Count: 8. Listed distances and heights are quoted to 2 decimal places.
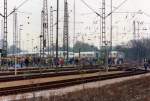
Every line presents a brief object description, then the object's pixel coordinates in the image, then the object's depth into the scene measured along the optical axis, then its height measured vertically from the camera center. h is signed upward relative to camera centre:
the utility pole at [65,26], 77.39 +4.16
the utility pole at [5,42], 58.69 +1.17
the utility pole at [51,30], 82.72 +3.45
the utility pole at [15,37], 89.62 +2.70
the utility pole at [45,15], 77.20 +5.80
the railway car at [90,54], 132.82 -1.06
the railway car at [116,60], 96.41 -2.05
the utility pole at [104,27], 59.98 +2.98
